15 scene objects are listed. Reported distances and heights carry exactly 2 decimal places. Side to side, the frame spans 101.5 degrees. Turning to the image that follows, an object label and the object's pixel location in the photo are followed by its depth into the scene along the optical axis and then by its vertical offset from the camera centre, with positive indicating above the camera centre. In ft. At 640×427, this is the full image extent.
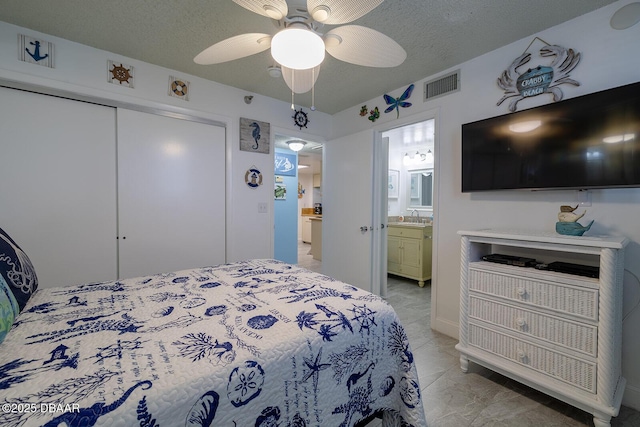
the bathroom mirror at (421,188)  15.30 +1.24
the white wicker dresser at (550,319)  4.44 -2.17
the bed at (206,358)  2.10 -1.49
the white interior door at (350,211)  10.33 -0.13
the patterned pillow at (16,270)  3.65 -0.94
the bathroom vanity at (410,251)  12.60 -2.14
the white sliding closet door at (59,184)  6.24 +0.57
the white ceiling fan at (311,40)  3.85 +2.93
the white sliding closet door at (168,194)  7.61 +0.44
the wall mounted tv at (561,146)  4.86 +1.40
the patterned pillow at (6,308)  2.78 -1.20
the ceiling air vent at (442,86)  7.73 +3.80
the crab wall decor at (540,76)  5.87 +3.20
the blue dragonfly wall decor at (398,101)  8.95 +3.85
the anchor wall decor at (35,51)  6.21 +3.78
